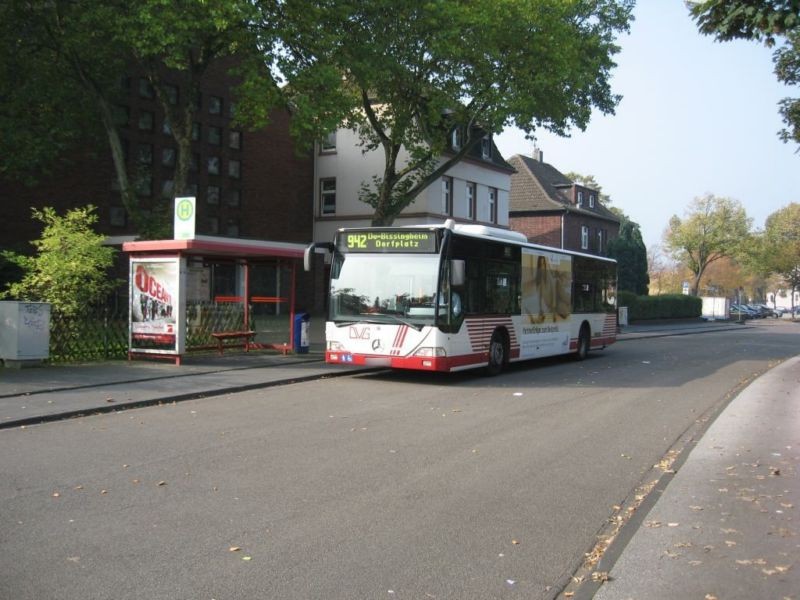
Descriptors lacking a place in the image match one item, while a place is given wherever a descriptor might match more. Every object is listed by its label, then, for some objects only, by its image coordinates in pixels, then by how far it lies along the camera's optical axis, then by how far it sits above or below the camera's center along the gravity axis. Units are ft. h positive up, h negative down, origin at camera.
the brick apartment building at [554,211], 184.44 +26.32
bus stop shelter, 51.01 +0.73
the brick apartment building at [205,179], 95.81 +20.35
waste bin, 62.03 -1.74
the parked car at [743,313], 229.45 +1.02
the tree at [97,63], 58.49 +22.76
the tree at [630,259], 182.80 +13.82
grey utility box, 45.80 -1.22
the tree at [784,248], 233.96 +21.56
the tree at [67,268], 50.34 +2.99
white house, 127.44 +22.26
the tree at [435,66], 64.39 +24.25
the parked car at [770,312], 284.41 +1.59
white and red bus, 44.55 +1.02
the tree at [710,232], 233.14 +26.49
